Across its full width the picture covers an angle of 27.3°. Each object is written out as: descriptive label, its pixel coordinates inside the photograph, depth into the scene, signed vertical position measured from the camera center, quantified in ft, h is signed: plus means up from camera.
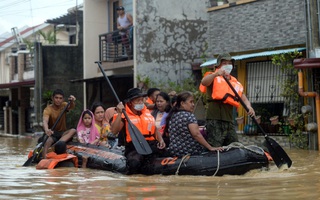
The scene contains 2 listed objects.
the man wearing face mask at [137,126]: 33.37 -0.43
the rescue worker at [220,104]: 33.06 +0.58
